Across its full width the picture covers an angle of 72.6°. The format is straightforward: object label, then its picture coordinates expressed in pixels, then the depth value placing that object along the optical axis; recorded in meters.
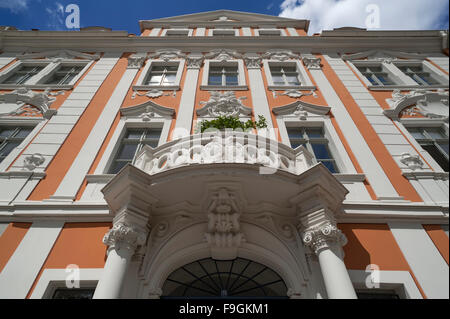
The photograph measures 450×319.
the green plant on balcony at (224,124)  7.56
